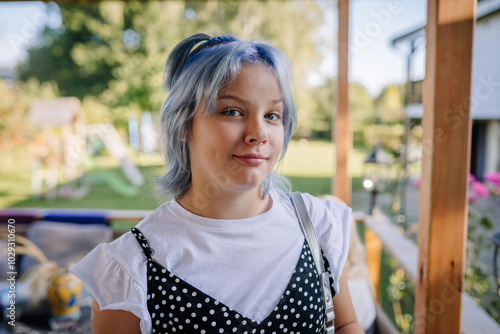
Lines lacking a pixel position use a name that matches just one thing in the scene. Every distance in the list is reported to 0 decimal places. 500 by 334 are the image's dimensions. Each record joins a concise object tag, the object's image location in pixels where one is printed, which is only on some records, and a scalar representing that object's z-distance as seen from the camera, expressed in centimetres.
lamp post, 318
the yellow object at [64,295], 203
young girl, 77
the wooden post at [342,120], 250
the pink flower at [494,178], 186
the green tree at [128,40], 1152
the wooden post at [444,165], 106
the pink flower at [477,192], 202
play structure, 887
